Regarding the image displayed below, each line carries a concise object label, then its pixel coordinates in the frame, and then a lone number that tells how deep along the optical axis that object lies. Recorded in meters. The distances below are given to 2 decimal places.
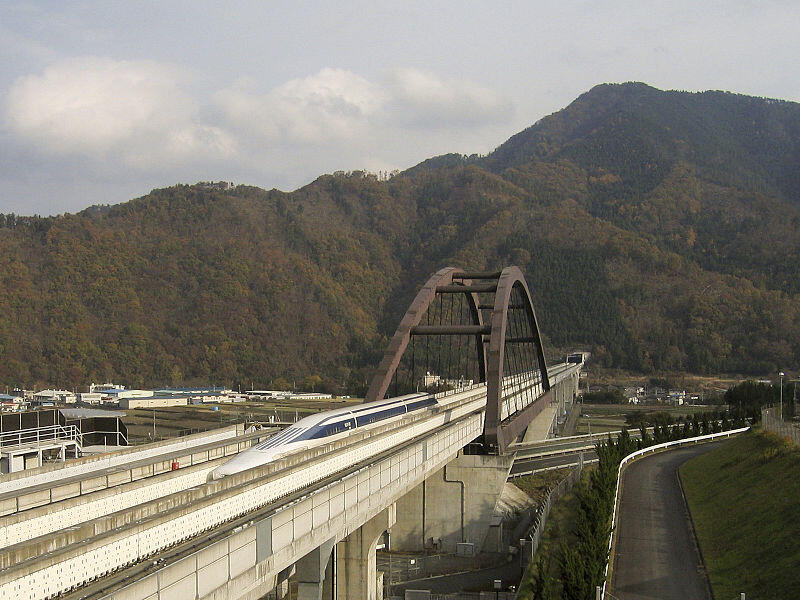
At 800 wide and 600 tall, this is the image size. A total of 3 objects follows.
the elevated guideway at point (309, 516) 11.66
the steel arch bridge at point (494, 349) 39.00
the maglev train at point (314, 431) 21.75
